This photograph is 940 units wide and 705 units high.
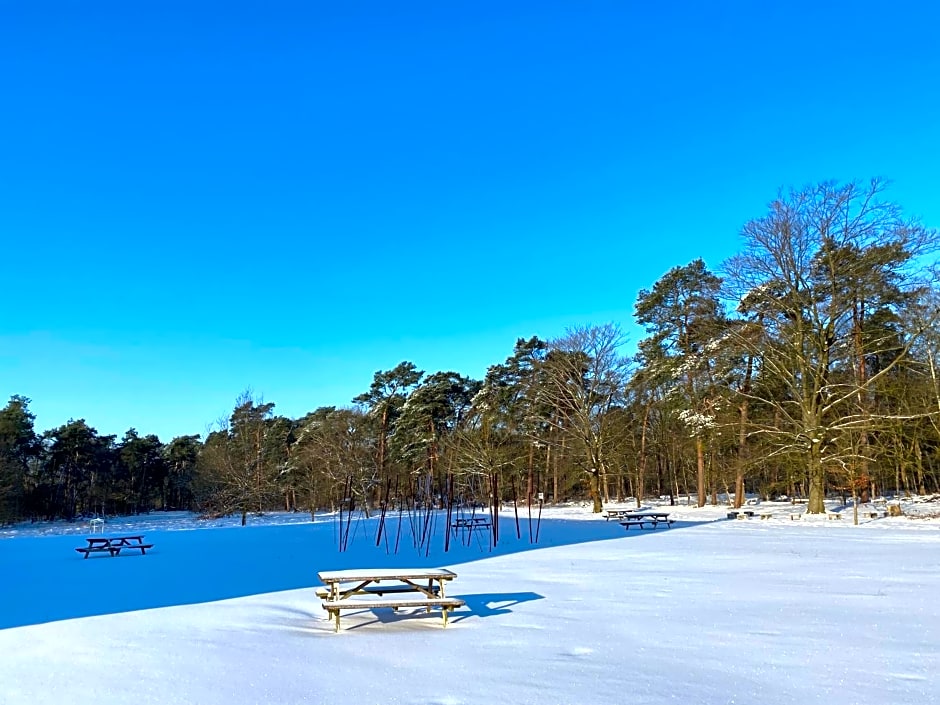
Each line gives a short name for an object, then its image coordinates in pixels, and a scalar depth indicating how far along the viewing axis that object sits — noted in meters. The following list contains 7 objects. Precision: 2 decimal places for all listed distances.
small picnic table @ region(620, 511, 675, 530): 20.11
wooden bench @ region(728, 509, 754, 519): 22.62
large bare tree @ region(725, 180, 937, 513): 20.42
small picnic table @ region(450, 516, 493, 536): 18.17
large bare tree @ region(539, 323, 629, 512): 30.19
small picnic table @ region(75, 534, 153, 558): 14.82
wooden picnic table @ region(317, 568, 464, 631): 6.24
